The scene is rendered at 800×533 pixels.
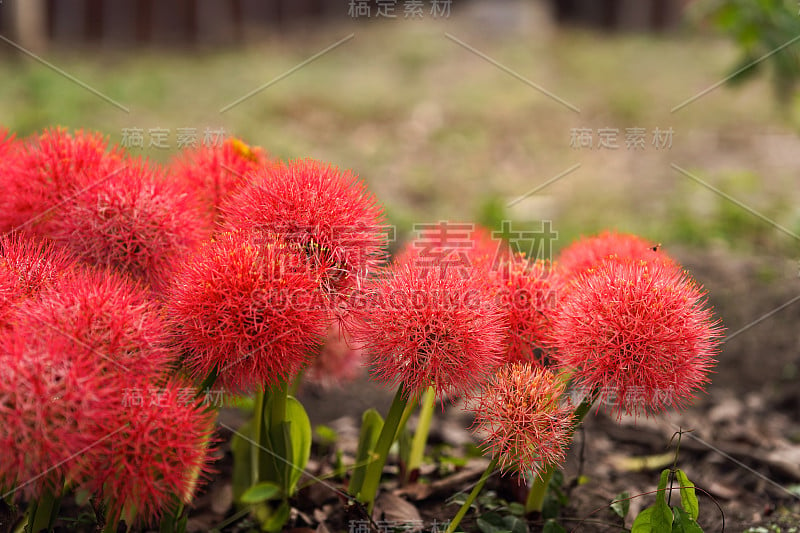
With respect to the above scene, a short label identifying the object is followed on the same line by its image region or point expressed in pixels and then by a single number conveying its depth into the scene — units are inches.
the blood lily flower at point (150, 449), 47.3
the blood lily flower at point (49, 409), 44.5
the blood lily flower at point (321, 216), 55.9
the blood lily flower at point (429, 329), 53.9
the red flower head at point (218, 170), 67.3
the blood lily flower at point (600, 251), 67.0
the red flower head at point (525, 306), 62.7
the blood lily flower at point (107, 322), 49.3
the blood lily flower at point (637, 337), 53.2
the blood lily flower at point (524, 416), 54.9
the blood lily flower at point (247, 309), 51.7
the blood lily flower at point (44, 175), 63.7
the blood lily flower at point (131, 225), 60.3
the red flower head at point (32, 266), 56.3
